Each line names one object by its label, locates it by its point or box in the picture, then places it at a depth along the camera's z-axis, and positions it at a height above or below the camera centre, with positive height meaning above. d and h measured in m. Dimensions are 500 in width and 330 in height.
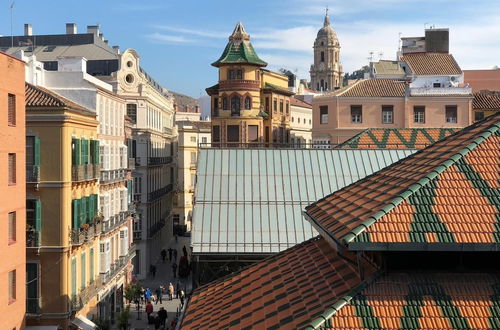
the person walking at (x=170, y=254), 72.89 -9.40
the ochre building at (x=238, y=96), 72.31 +5.81
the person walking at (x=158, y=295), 51.51 -9.32
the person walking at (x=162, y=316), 41.29 -8.58
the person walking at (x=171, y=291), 51.81 -9.06
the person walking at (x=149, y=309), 44.88 -8.90
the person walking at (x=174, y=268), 62.21 -9.08
